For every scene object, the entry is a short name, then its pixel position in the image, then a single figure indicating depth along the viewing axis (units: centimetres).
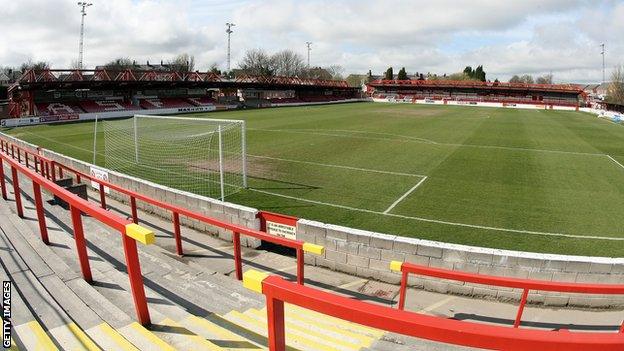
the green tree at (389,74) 13200
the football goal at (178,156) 1523
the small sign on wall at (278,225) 881
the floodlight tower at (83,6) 6416
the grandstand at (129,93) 4272
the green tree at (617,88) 8050
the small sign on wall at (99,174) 1327
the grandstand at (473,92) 8607
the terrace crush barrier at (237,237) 627
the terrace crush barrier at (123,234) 366
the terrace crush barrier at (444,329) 183
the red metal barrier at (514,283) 529
